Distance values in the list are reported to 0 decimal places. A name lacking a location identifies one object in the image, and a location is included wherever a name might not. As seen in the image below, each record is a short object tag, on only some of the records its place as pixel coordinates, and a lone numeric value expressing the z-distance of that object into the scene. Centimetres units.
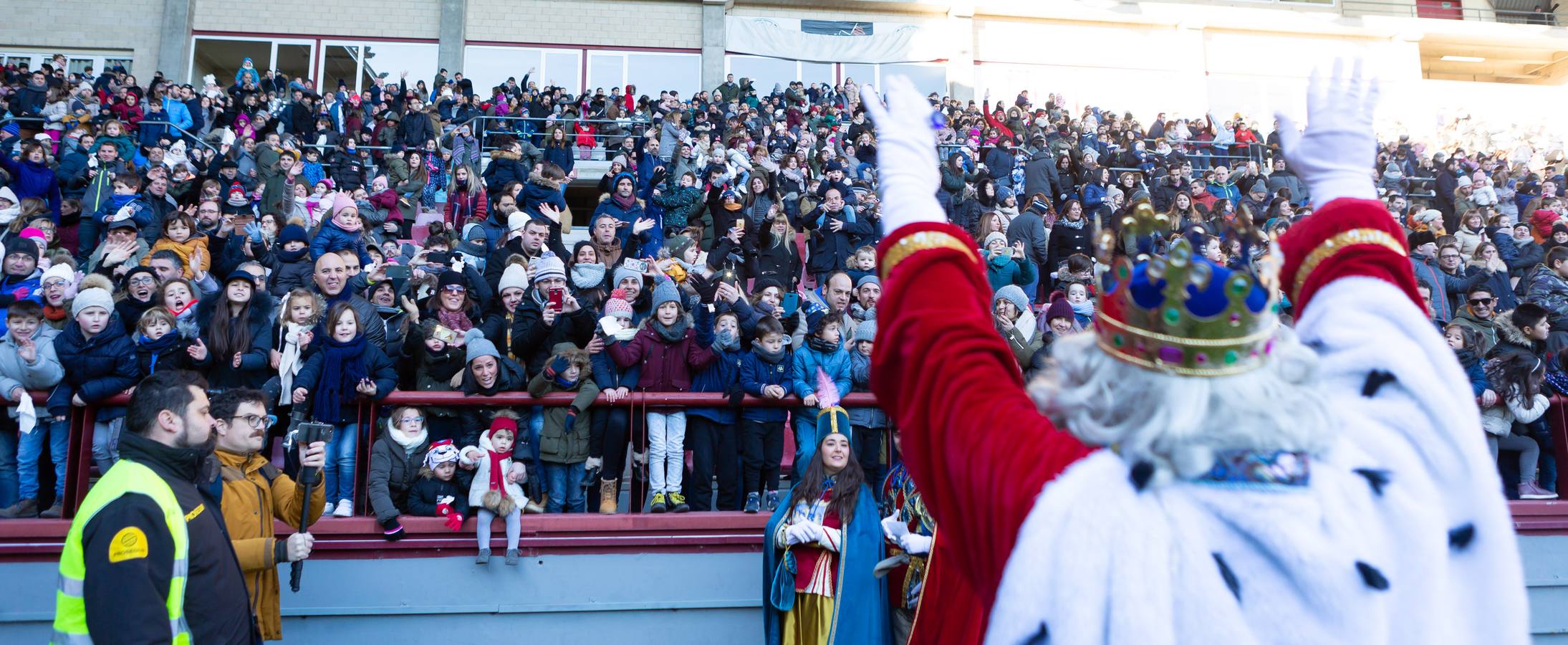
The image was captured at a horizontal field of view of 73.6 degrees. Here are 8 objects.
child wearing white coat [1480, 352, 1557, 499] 738
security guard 366
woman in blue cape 591
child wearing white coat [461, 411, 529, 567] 621
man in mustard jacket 476
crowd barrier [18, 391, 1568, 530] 621
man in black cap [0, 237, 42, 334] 822
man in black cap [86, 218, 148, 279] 905
